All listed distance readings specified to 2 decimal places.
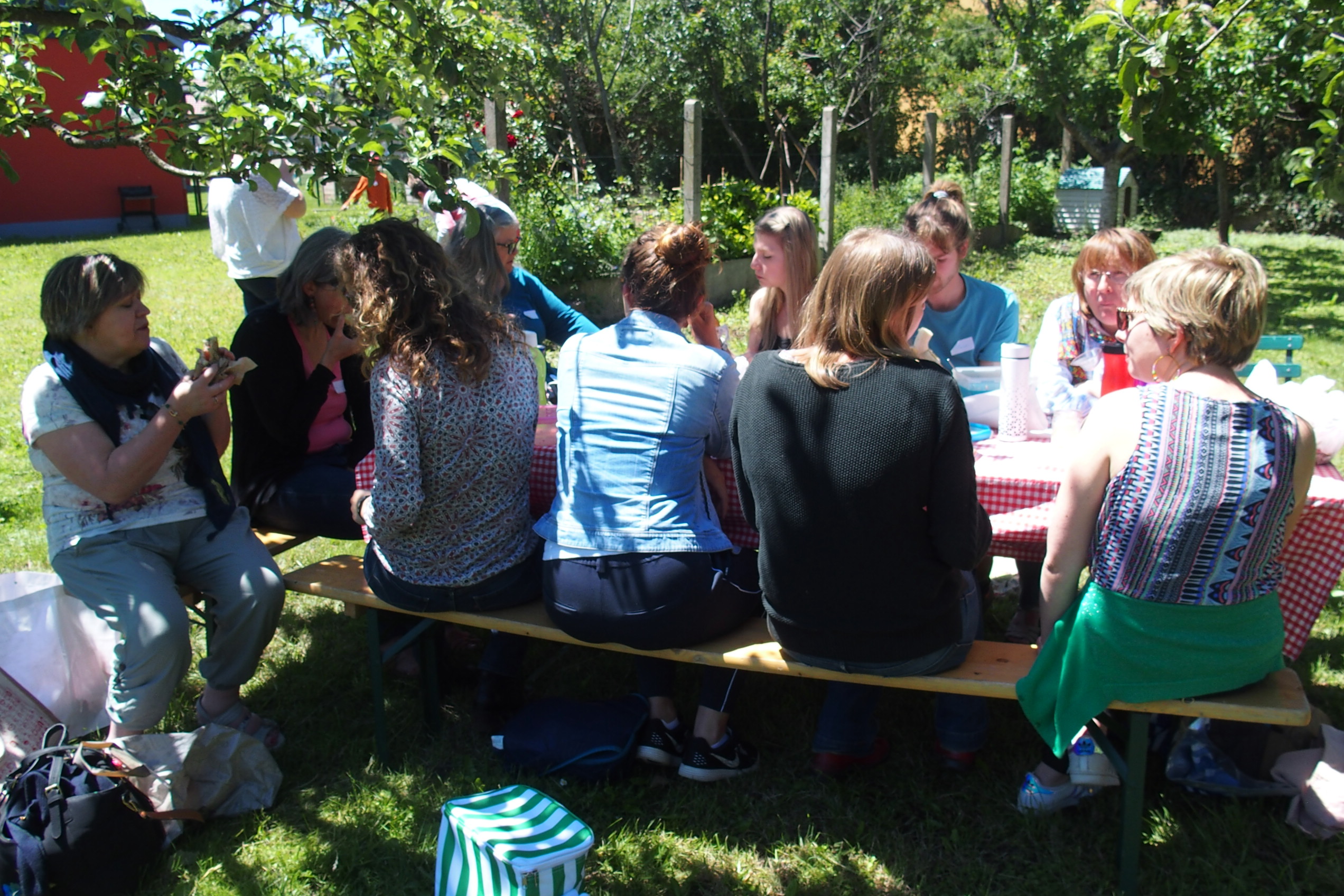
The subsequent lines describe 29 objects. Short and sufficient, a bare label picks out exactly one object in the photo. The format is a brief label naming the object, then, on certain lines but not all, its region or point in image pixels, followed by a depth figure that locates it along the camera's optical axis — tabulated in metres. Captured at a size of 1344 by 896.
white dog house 14.03
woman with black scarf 2.58
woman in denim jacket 2.38
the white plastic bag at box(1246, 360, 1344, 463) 2.42
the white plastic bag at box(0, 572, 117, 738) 2.74
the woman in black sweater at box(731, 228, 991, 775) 2.07
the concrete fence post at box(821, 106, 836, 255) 8.59
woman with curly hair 2.42
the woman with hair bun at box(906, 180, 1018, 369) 3.54
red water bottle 2.66
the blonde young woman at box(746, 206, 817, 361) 3.53
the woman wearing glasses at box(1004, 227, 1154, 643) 2.97
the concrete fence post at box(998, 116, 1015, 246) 12.82
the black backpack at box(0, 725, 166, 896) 2.16
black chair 17.28
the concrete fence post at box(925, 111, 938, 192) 11.08
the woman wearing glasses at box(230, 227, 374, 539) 3.14
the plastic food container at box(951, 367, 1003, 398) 3.11
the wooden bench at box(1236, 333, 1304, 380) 3.55
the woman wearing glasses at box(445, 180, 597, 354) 3.76
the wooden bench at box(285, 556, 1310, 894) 2.11
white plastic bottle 2.69
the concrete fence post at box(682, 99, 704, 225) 7.46
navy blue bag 2.64
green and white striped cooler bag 2.01
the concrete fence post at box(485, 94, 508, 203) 6.92
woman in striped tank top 1.95
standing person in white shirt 5.00
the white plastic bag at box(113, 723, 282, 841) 2.38
